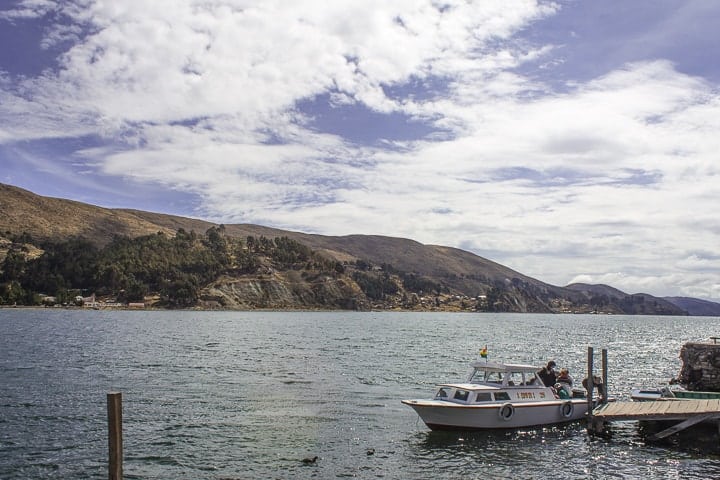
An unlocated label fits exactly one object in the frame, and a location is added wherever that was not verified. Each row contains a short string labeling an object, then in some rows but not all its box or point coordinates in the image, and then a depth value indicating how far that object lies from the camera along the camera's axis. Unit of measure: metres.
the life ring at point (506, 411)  35.53
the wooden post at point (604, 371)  41.31
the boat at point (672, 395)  39.88
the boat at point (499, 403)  34.91
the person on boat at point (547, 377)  40.06
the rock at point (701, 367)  47.09
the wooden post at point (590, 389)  36.28
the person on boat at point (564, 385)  40.22
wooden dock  32.69
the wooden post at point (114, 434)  20.08
